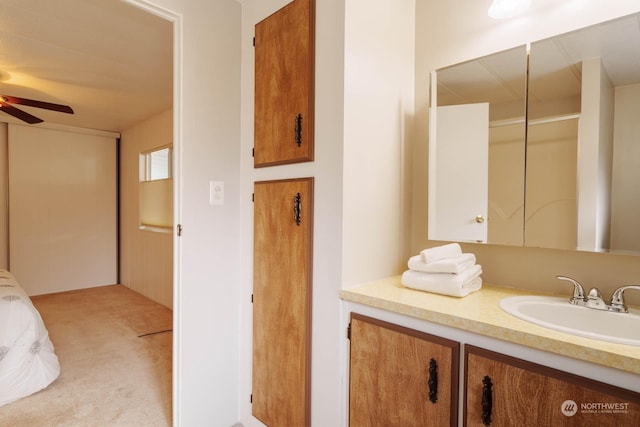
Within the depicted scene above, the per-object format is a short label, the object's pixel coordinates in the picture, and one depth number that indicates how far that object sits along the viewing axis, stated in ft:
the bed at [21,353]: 7.13
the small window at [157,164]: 14.32
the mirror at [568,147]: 3.92
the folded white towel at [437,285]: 4.27
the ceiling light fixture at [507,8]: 4.56
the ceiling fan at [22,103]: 8.87
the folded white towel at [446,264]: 4.31
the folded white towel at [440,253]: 4.54
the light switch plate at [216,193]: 5.87
